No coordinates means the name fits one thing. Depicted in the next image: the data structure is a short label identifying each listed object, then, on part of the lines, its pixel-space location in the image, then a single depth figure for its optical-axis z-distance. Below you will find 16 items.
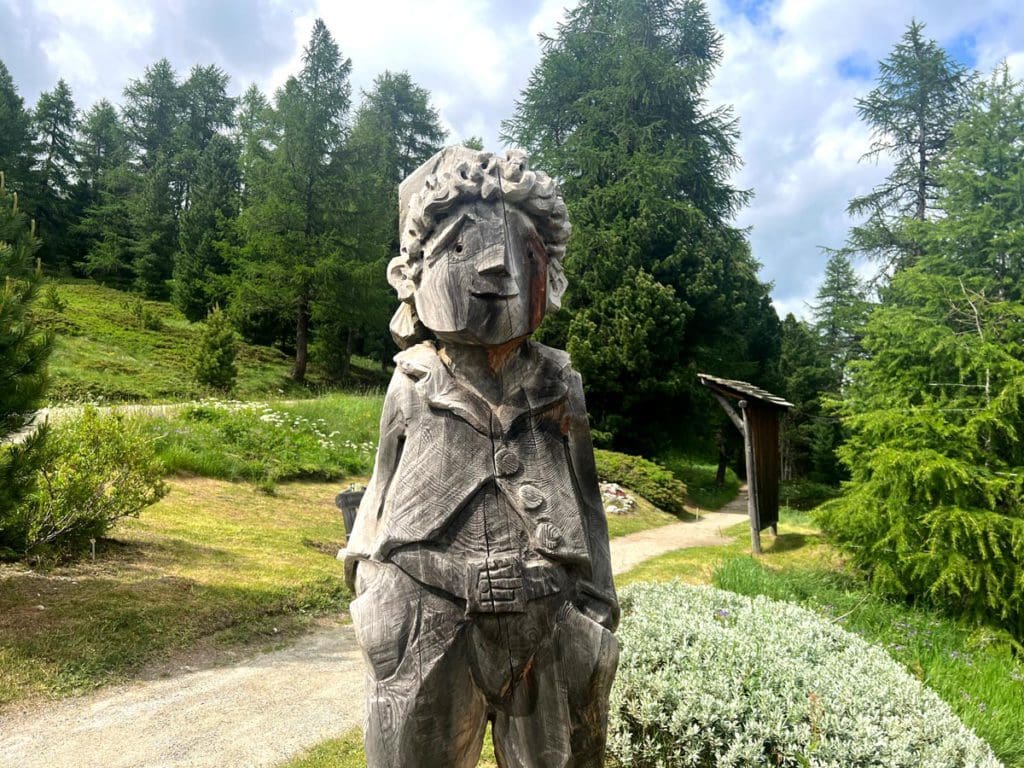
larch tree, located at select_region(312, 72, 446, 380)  21.73
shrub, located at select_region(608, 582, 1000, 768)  3.19
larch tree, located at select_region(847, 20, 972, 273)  18.83
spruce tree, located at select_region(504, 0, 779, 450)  17.84
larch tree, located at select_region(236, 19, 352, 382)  21.94
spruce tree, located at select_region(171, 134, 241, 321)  25.97
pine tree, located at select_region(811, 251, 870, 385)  24.36
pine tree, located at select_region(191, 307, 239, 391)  17.30
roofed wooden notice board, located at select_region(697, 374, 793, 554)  11.09
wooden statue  1.89
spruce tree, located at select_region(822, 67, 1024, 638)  6.61
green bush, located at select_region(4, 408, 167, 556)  6.29
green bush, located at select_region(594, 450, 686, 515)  15.09
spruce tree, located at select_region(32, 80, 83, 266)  31.59
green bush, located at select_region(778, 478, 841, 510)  19.09
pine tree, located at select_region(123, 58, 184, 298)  31.12
